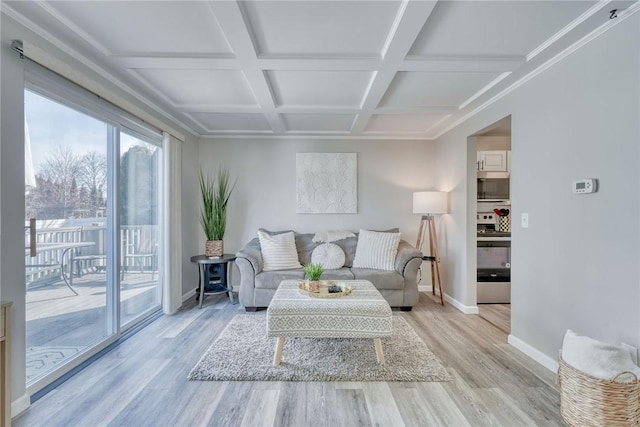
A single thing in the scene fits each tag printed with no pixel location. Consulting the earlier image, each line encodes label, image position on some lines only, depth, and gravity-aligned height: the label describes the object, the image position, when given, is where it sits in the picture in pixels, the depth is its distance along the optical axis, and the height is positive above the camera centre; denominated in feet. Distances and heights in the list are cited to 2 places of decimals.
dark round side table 12.60 -3.02
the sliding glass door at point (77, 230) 6.73 -0.55
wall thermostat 6.51 +0.53
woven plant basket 13.32 -1.71
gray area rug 7.29 -4.08
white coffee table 7.68 -2.90
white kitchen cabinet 13.70 +2.25
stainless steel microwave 13.76 +1.00
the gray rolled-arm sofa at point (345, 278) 12.01 -2.81
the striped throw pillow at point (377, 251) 12.85 -1.82
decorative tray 8.46 -2.41
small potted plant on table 9.01 -2.09
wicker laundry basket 5.04 -3.35
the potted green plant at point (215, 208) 13.48 +0.11
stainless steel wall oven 13.07 -2.74
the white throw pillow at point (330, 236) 14.17 -1.26
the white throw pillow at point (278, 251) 12.84 -1.85
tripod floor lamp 13.20 +0.03
